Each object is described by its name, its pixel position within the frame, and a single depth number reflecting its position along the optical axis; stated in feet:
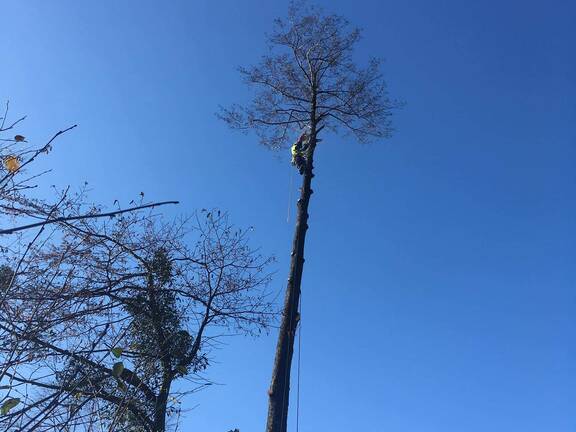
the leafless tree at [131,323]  8.69
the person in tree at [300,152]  28.25
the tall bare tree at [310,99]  27.86
